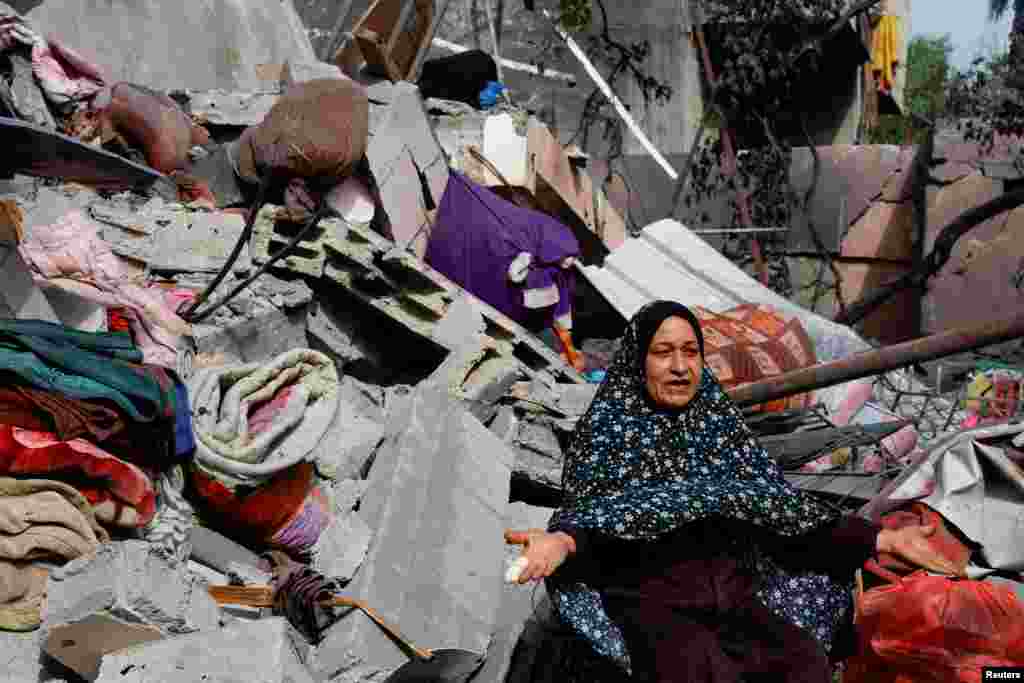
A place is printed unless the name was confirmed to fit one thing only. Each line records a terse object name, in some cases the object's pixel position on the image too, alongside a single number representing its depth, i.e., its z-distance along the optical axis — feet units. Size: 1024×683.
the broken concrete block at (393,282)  19.57
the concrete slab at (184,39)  25.34
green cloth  10.97
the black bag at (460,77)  31.55
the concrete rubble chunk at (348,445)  13.96
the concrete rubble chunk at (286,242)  19.04
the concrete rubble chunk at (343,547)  11.93
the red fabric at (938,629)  11.04
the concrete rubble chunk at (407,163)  22.72
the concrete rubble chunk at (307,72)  25.05
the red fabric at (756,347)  20.83
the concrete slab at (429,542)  10.85
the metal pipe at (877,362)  13.42
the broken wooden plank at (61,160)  11.72
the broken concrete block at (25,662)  9.79
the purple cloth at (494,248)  23.20
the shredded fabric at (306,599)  11.12
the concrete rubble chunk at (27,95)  20.38
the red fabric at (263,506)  12.70
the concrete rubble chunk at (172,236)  17.84
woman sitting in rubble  9.60
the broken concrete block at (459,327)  19.38
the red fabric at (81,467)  10.51
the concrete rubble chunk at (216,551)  12.37
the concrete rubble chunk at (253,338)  15.83
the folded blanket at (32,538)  10.09
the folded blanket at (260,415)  12.36
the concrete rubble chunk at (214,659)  8.89
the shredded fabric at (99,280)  14.47
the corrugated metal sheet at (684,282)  25.27
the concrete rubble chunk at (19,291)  12.39
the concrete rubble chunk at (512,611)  12.50
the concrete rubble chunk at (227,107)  24.03
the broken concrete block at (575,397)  19.25
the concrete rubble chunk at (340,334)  18.90
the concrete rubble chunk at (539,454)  16.56
